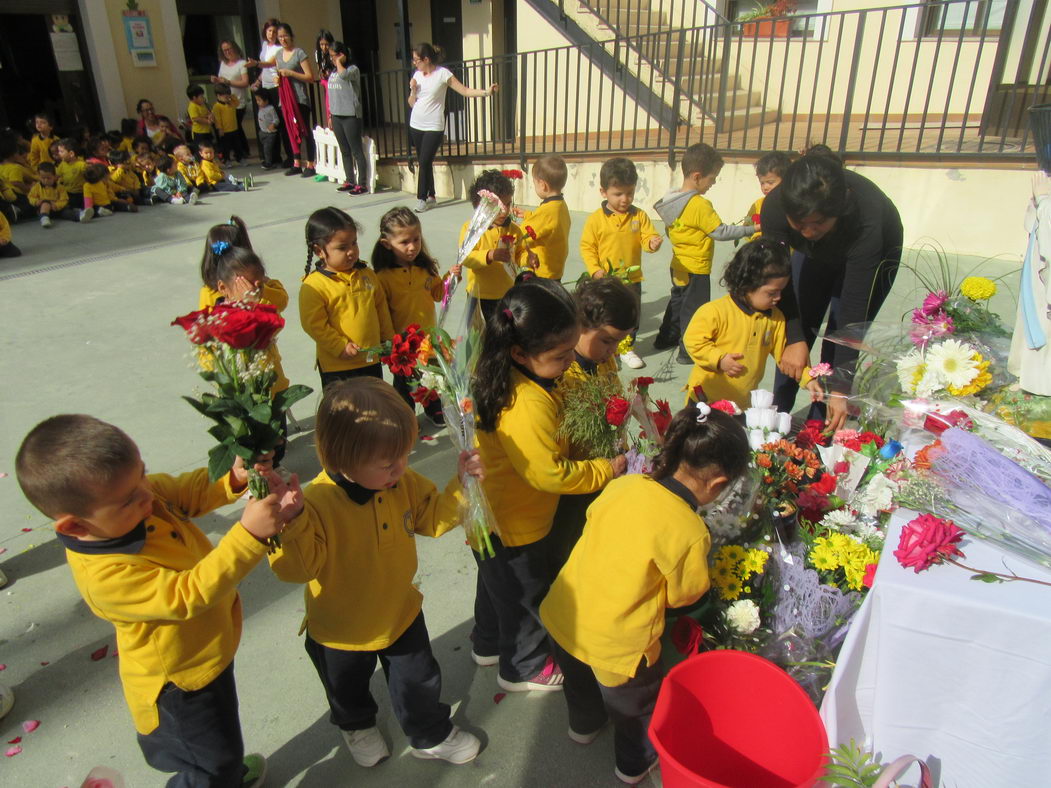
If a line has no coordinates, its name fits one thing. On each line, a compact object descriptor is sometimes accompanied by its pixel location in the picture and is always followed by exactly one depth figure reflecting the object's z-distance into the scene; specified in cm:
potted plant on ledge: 1105
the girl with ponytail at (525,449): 219
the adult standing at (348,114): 962
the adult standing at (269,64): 1130
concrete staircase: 1038
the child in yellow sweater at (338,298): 371
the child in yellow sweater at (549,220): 502
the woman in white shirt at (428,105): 890
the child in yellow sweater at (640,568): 188
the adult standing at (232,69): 1212
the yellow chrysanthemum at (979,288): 280
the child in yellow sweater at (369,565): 188
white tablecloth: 168
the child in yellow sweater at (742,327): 328
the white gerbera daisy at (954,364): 245
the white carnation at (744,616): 225
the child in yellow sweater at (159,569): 164
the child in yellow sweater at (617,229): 502
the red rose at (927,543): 178
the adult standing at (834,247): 308
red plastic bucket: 197
